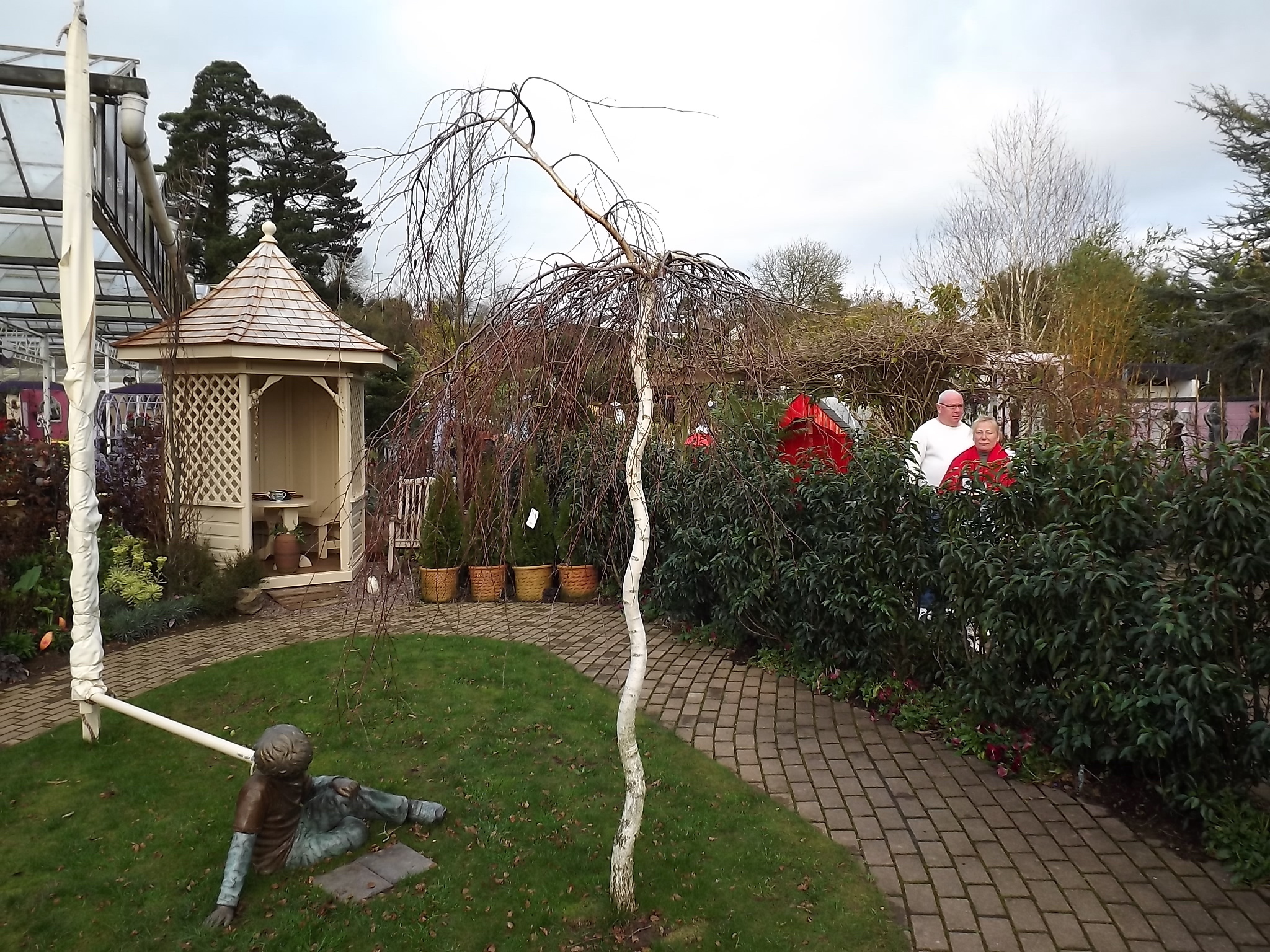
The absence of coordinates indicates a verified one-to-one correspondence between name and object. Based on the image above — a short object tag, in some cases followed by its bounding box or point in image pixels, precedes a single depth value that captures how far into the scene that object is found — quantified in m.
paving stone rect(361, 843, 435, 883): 3.26
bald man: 5.79
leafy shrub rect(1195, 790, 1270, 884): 3.04
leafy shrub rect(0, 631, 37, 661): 6.15
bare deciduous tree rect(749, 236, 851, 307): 19.64
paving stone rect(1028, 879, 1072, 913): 2.95
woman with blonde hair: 4.23
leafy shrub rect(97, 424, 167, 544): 8.09
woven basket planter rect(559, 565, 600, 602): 8.61
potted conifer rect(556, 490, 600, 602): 8.47
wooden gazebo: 8.34
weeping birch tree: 2.58
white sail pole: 4.43
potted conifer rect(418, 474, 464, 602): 8.28
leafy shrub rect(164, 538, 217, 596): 7.77
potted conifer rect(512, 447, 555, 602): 8.52
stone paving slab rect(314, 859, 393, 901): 3.13
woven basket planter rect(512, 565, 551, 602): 8.58
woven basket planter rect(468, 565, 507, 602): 8.39
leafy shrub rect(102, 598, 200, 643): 6.86
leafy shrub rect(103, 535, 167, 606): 7.32
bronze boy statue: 3.10
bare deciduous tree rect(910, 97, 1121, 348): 18.53
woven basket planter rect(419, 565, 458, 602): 8.29
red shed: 5.54
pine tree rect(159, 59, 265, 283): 20.89
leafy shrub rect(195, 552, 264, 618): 7.62
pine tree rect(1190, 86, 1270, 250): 19.06
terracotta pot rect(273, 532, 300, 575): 9.42
